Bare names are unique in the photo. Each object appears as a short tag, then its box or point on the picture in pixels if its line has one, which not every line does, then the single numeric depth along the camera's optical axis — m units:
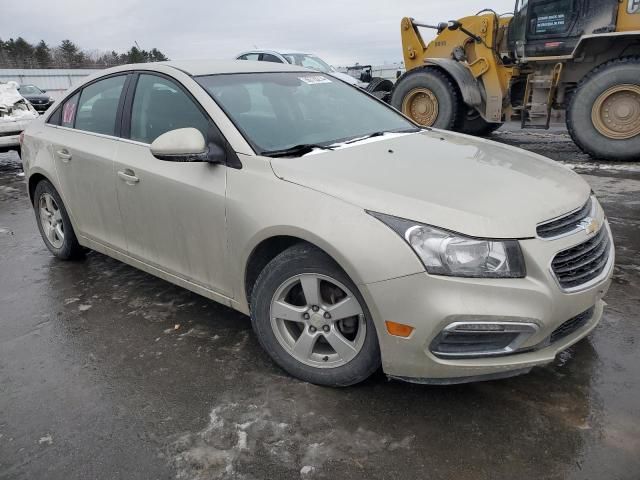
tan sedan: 2.12
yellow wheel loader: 7.28
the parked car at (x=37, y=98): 20.42
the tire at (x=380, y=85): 12.08
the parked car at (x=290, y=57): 11.58
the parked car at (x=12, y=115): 8.97
